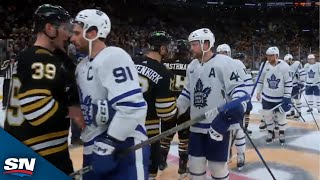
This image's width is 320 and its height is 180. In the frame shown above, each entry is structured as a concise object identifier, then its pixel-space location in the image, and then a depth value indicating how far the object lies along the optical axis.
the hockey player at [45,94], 1.66
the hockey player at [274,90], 4.89
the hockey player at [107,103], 1.55
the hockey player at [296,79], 7.15
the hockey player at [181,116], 3.48
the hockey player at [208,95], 2.51
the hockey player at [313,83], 7.71
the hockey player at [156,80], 2.46
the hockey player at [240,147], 3.77
